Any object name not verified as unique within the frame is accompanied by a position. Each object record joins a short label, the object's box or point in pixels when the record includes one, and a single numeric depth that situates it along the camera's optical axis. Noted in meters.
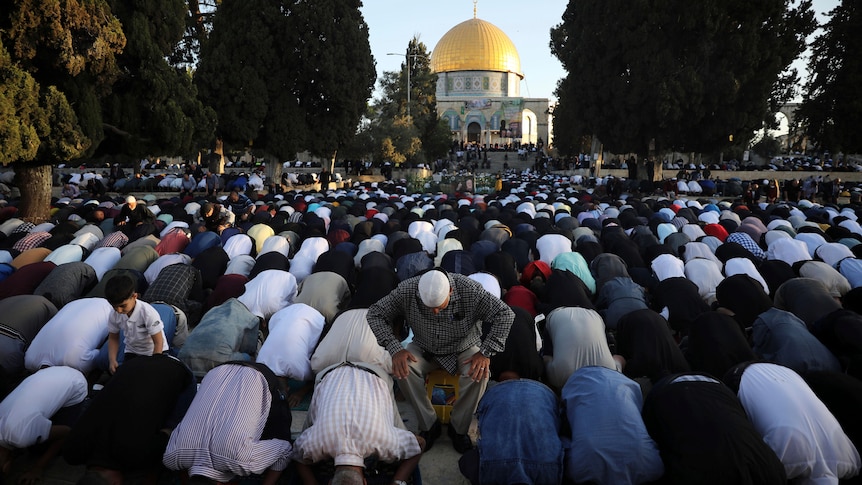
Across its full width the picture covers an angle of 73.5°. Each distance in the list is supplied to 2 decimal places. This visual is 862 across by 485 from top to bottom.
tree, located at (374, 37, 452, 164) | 28.08
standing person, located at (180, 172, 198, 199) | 16.55
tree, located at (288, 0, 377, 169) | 18.58
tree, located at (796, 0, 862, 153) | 18.95
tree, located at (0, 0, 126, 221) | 8.47
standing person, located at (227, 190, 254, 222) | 10.30
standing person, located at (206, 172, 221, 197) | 16.97
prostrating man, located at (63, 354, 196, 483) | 2.94
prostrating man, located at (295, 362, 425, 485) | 2.88
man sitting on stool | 3.38
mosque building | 56.53
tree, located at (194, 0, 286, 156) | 17.78
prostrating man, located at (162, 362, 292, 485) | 2.87
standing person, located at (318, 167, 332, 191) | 21.13
